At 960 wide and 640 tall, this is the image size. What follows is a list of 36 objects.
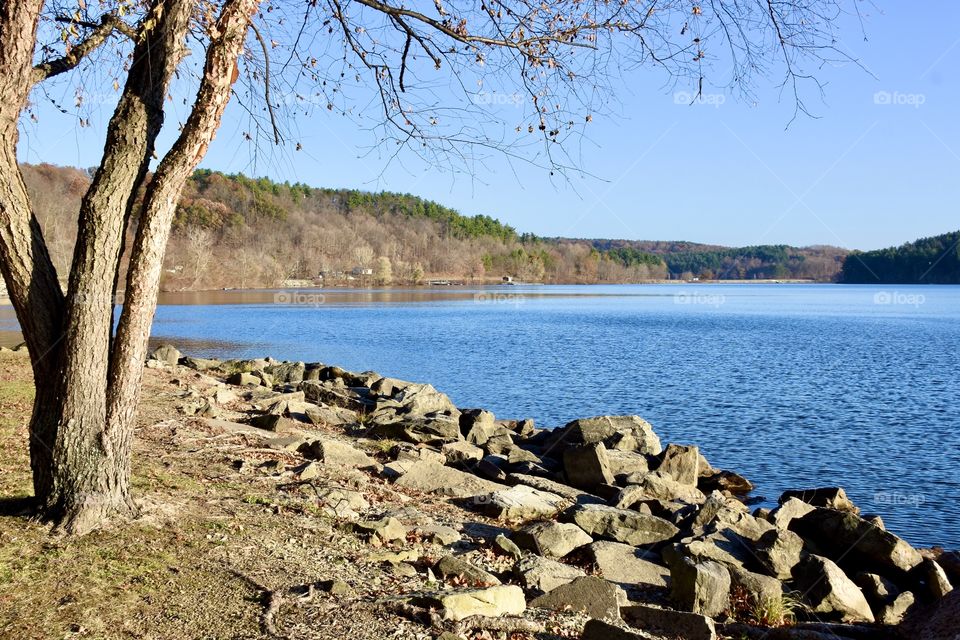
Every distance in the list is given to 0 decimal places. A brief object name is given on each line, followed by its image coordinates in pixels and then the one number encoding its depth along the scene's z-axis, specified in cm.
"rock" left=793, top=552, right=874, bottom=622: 740
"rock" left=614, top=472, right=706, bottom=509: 1041
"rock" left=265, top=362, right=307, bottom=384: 2153
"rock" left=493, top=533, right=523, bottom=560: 746
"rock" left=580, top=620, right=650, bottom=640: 516
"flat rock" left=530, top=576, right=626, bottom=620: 608
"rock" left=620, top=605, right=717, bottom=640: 587
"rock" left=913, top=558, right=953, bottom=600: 795
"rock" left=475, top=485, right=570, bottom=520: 915
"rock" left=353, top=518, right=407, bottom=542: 719
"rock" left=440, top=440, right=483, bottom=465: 1204
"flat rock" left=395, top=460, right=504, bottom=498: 980
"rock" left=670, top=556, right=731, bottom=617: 684
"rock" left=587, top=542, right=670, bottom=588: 761
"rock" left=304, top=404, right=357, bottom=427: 1385
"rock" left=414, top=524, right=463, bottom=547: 753
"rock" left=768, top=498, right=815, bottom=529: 1028
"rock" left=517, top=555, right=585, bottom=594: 664
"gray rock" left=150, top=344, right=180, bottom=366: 2246
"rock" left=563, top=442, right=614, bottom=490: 1195
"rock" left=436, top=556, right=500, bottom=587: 633
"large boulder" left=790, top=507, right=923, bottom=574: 869
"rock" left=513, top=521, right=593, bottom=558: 773
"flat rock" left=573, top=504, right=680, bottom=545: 873
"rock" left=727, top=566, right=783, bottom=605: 730
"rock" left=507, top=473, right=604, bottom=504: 1095
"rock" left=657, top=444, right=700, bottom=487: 1301
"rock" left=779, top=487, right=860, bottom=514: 1198
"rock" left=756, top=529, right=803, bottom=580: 827
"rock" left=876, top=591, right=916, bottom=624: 763
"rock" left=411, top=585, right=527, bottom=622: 545
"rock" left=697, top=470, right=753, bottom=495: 1402
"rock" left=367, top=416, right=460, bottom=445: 1333
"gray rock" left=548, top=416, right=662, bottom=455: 1488
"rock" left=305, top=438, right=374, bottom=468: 1000
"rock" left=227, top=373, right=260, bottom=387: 1845
